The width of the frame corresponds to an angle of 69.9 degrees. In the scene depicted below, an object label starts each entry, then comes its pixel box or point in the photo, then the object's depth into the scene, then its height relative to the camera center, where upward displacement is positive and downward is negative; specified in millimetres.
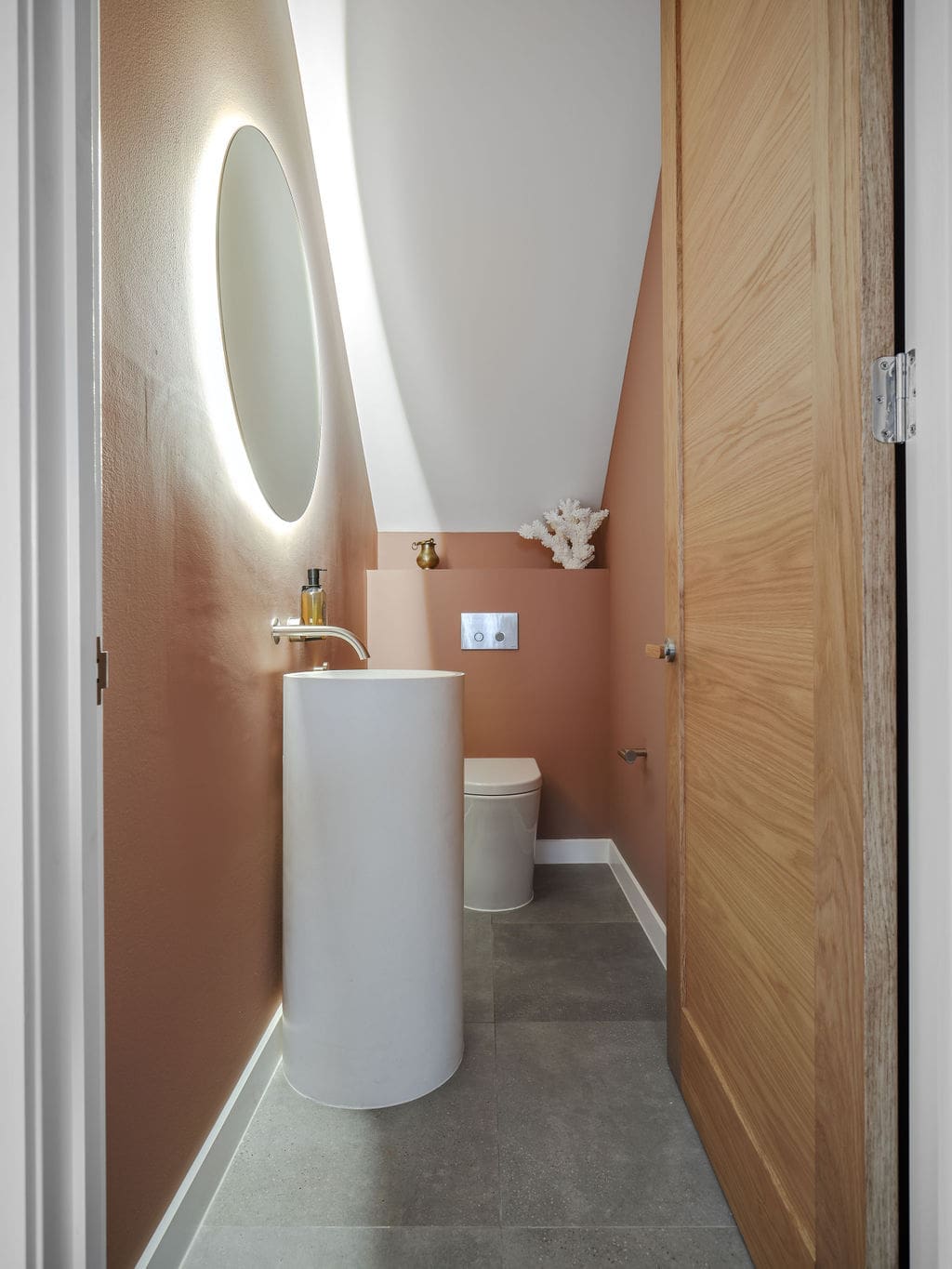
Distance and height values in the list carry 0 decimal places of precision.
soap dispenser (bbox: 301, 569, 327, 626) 1570 +60
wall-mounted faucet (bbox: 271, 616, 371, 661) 1454 -10
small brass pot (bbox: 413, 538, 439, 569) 2783 +290
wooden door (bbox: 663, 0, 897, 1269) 688 +8
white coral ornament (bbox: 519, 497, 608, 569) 2707 +377
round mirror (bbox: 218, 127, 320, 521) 1287 +660
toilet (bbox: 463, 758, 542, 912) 2121 -671
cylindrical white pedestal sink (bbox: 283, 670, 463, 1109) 1249 -483
